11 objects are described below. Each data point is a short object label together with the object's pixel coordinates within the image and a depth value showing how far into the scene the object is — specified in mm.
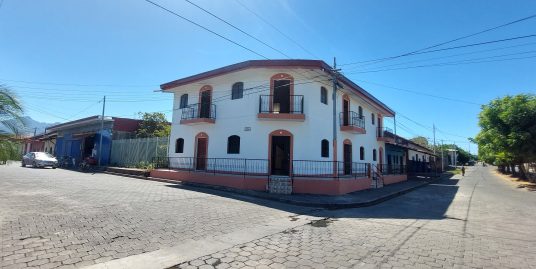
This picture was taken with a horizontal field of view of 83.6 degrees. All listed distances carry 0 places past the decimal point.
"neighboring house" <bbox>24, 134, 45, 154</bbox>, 40172
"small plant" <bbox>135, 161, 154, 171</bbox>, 19109
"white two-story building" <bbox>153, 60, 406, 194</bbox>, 14477
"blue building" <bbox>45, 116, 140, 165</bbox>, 25359
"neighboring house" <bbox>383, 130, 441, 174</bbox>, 25850
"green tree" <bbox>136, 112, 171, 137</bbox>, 26547
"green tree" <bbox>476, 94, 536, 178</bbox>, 18484
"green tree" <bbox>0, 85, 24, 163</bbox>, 5184
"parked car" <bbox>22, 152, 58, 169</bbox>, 24531
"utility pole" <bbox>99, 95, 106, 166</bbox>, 24747
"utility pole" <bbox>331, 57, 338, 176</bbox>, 13906
